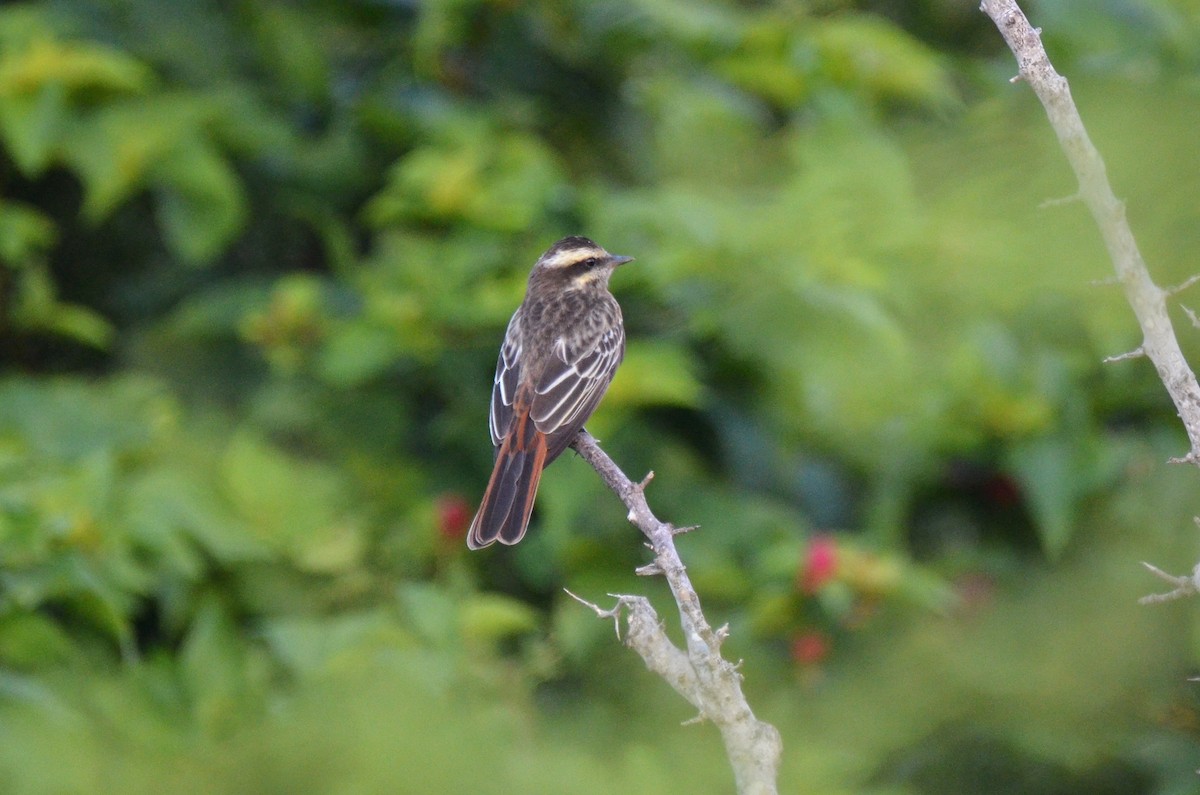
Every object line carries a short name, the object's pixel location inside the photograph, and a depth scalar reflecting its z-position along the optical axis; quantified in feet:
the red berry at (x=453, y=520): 36.19
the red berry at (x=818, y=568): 32.73
